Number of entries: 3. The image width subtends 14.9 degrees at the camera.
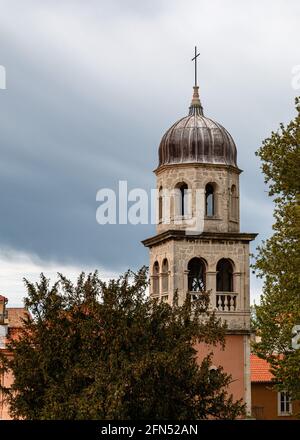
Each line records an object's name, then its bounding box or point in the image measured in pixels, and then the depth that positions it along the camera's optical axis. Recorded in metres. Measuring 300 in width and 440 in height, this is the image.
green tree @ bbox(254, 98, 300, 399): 32.86
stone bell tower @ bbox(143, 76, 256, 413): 43.59
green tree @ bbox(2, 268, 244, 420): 28.45
